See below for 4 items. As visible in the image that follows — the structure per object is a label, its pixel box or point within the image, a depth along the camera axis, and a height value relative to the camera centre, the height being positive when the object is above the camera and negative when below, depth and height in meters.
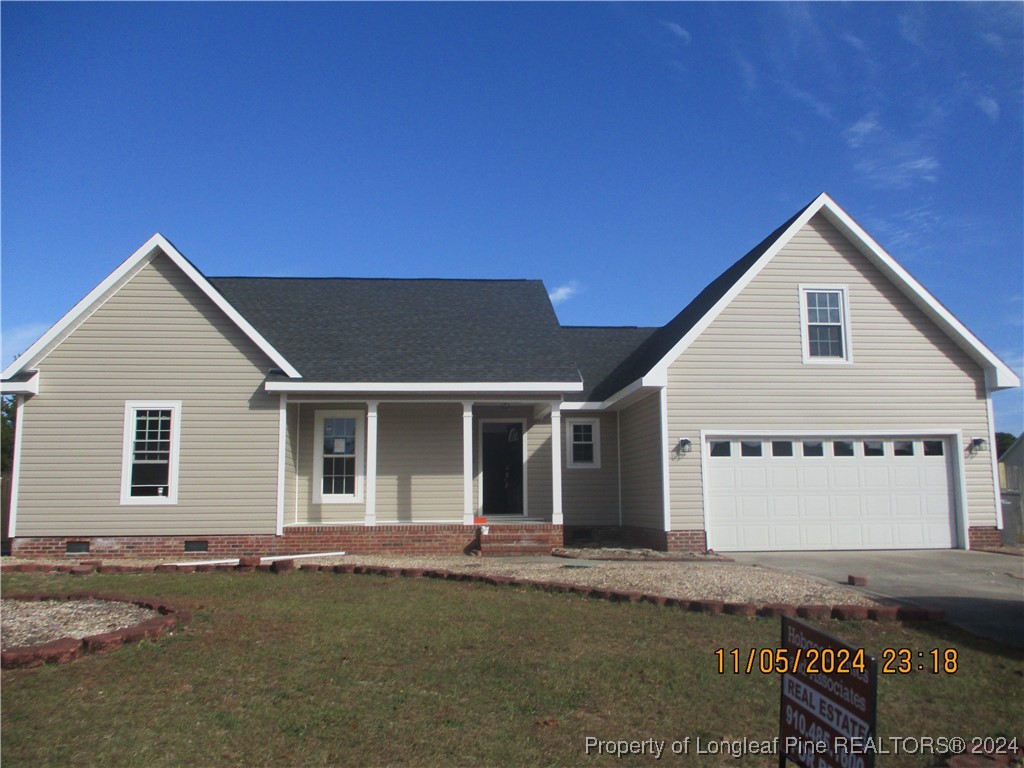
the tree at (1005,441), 57.99 +3.12
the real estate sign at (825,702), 3.59 -0.99
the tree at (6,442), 32.09 +2.15
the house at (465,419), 16.11 +1.47
